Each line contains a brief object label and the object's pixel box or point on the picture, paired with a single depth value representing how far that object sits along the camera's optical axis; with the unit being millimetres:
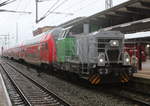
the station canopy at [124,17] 13371
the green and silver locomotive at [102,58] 11398
